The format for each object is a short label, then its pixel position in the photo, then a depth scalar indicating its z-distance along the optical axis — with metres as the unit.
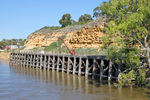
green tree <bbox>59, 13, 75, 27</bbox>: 94.80
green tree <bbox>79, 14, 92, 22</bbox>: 84.67
